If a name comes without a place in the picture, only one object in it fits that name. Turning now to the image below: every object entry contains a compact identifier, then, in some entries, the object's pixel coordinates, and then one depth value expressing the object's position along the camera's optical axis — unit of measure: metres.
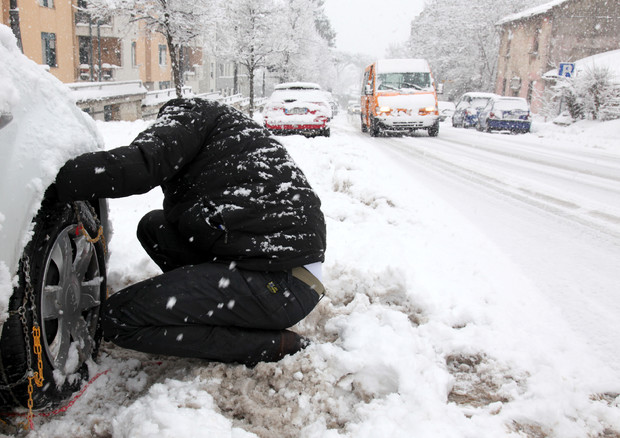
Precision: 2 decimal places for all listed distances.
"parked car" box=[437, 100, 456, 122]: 35.59
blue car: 20.14
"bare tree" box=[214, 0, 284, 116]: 29.37
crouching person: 2.15
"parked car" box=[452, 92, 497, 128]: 23.44
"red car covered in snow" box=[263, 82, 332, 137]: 13.13
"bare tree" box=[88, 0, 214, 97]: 19.36
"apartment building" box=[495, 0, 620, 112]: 33.16
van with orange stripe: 15.34
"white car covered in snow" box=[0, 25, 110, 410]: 1.63
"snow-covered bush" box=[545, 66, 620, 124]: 19.30
